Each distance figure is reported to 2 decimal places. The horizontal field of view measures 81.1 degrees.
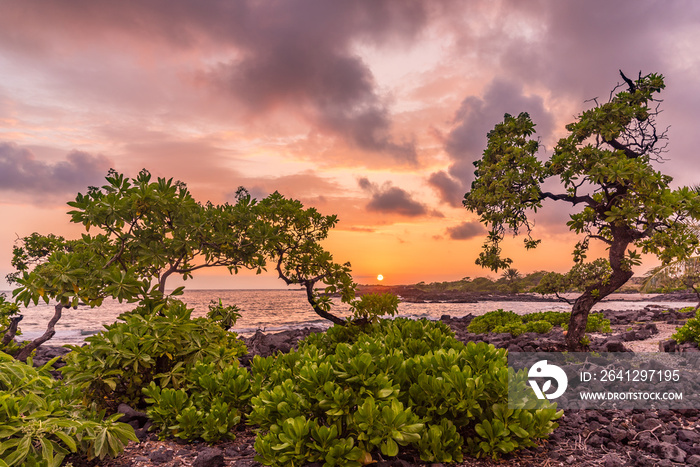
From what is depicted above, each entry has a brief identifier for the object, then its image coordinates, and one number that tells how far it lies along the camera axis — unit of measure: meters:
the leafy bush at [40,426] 3.43
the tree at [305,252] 8.74
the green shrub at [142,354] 5.81
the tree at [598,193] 8.49
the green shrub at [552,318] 18.37
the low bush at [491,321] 17.27
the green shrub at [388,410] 3.90
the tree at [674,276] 18.03
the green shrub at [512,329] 13.95
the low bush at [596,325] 15.39
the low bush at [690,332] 10.35
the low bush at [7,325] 9.35
